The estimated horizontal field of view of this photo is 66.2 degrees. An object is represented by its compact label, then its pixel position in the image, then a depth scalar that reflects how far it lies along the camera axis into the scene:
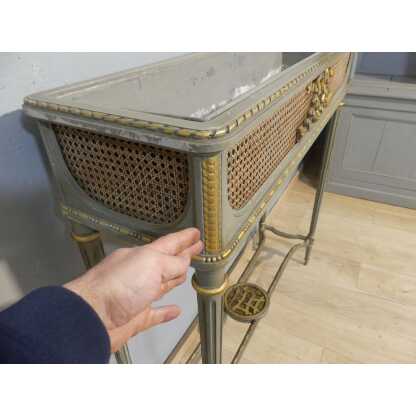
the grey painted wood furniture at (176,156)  0.36
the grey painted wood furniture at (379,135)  1.78
